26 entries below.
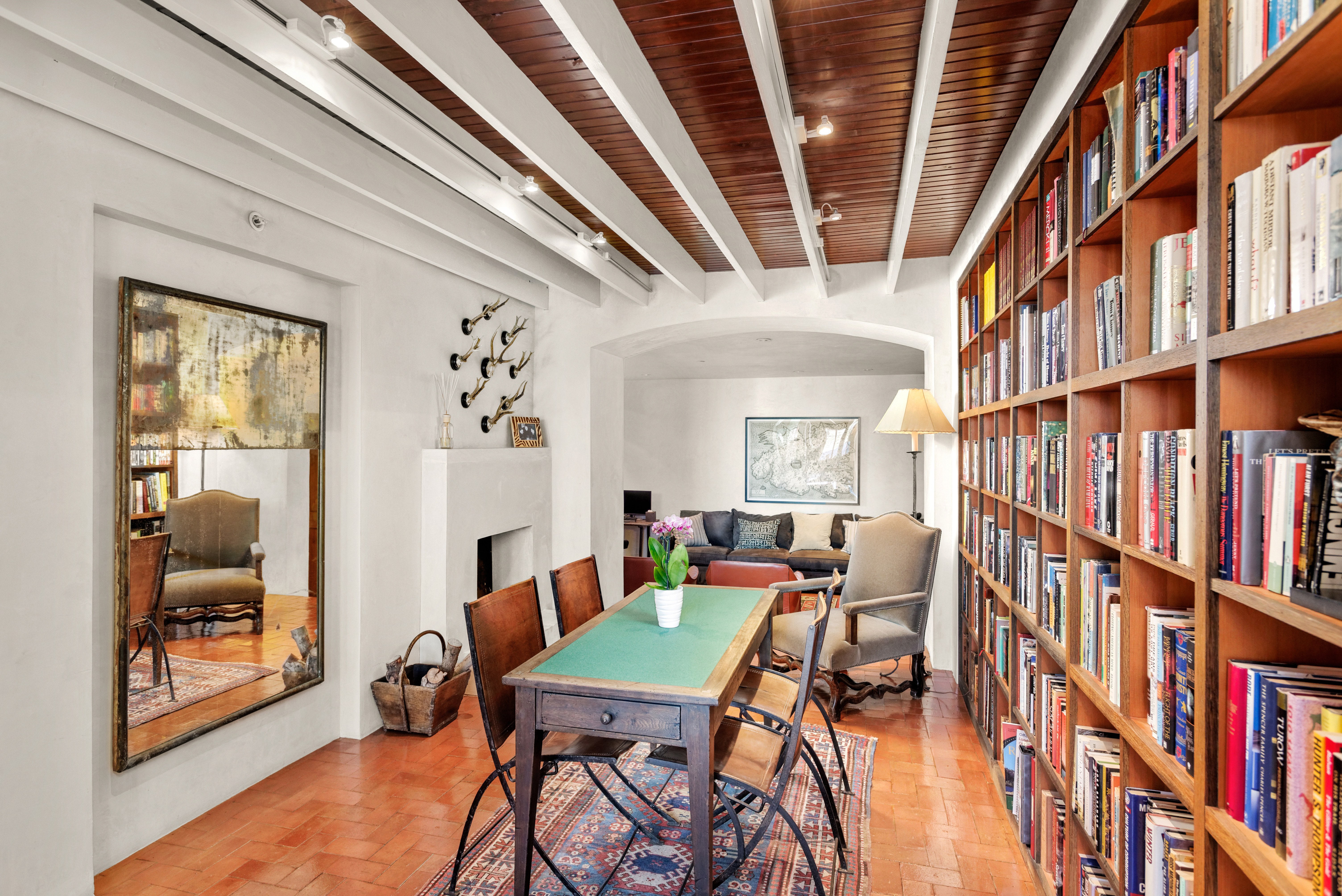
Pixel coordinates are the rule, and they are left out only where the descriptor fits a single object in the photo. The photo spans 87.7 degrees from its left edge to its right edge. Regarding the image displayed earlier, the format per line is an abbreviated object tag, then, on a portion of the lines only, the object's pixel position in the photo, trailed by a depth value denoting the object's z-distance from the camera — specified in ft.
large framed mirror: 8.13
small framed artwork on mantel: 16.15
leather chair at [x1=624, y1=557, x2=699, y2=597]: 19.17
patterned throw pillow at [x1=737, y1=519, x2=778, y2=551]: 27.63
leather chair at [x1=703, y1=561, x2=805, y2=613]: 17.92
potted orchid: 8.25
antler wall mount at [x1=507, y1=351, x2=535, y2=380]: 16.33
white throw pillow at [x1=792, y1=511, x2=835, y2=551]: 27.04
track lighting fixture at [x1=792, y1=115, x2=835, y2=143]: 7.84
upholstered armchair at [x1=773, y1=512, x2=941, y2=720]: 12.00
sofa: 25.14
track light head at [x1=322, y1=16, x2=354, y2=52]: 5.88
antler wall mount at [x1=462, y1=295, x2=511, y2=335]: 14.61
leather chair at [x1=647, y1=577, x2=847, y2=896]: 6.58
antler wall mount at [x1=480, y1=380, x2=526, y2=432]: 15.24
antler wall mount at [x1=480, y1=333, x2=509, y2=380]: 15.20
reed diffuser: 13.48
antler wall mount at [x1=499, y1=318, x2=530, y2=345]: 16.10
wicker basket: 11.62
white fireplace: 13.05
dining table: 6.12
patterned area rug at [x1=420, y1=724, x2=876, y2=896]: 7.60
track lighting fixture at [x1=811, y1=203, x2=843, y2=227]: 11.30
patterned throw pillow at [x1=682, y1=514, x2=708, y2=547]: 28.17
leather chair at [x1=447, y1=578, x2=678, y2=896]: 7.06
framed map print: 30.01
